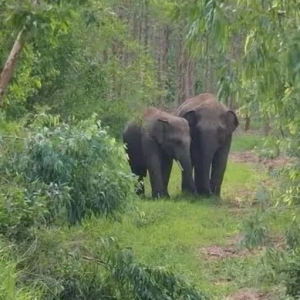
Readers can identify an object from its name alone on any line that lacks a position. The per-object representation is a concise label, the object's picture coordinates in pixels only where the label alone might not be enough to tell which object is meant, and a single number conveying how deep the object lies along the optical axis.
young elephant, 35.31
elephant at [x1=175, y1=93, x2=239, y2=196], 37.22
